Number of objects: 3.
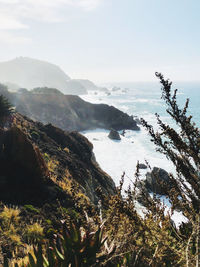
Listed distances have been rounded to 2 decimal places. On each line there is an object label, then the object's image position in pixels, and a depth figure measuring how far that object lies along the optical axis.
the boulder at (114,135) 48.66
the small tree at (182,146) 3.06
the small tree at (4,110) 13.33
